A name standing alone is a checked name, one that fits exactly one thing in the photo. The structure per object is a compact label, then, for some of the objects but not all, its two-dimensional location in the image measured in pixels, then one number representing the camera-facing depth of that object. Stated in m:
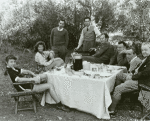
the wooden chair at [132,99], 4.11
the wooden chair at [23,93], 4.05
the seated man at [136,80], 3.81
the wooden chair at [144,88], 3.64
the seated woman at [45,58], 5.32
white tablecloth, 3.79
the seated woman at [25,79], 4.12
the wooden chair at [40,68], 5.43
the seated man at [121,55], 5.49
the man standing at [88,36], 7.32
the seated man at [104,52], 6.09
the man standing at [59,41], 7.36
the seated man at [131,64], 4.36
